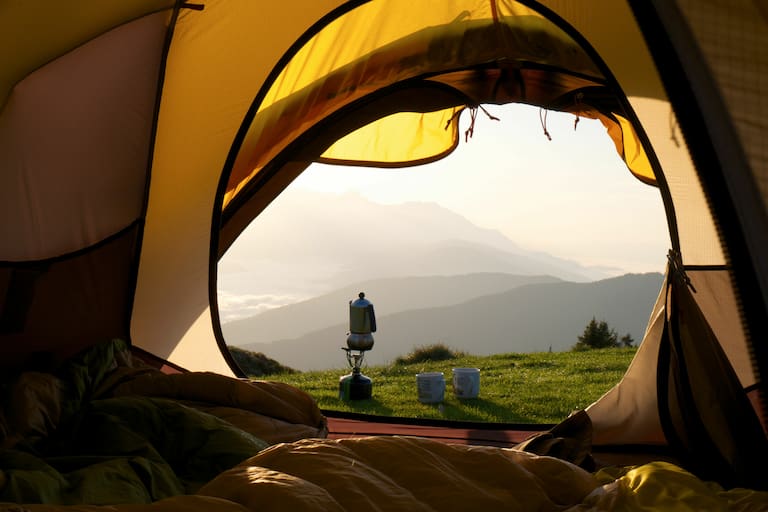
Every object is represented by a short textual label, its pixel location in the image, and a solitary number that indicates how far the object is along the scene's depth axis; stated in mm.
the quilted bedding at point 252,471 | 1176
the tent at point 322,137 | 1788
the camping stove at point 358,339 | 3756
